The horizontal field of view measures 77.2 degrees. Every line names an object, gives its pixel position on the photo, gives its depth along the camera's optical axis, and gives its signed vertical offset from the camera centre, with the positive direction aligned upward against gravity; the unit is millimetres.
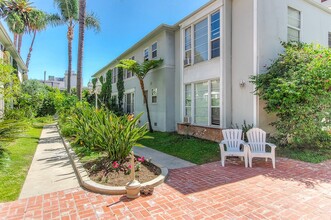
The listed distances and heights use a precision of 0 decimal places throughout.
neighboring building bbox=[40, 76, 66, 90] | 61131 +8841
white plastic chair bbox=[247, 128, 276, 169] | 6496 -916
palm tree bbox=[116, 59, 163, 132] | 12758 +2809
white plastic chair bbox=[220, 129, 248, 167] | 6634 -907
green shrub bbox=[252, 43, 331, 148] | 6945 +593
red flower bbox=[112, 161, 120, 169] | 5199 -1358
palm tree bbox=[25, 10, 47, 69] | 20977 +9325
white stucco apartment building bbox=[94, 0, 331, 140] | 8531 +2738
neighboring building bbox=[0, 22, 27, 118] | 12398 +4625
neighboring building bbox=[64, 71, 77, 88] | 53200 +8363
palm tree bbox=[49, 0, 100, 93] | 21219 +9614
